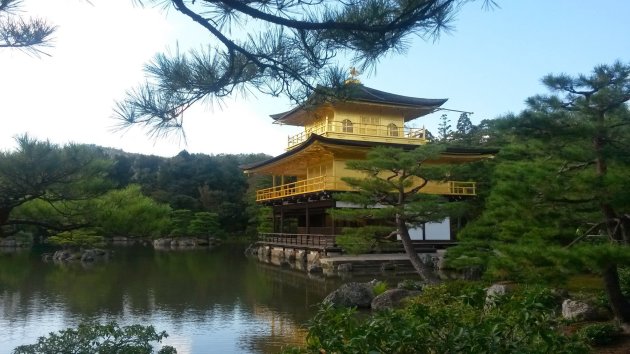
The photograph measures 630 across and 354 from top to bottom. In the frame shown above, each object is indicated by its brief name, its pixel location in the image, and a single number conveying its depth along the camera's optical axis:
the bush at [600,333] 5.00
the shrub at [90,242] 18.22
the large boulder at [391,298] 8.73
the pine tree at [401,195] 10.75
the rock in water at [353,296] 9.13
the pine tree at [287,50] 2.79
